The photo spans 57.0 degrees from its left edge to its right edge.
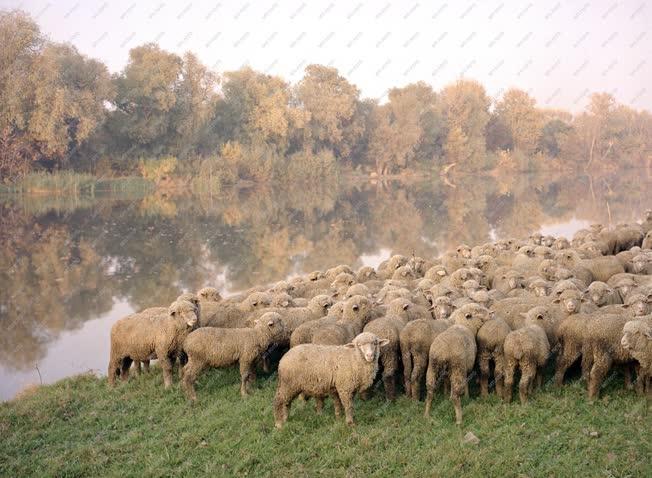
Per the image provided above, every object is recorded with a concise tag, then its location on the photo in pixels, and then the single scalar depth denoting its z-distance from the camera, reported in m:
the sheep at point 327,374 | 7.90
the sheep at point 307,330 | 9.20
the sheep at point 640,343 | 7.75
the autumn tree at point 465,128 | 89.19
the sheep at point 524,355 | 8.07
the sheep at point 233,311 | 10.49
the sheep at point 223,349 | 8.97
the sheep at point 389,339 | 8.61
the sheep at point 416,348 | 8.51
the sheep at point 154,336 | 9.63
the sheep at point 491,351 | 8.45
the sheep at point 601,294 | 10.40
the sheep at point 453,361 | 7.95
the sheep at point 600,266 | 13.30
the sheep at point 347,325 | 8.88
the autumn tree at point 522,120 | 98.69
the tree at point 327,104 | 78.06
